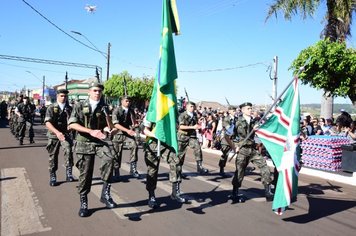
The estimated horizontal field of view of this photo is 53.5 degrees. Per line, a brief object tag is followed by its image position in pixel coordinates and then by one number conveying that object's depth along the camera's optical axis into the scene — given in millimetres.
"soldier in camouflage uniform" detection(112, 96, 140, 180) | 8672
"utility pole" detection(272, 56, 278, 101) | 19219
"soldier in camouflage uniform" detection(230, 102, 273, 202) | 6723
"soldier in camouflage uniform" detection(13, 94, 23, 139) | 15195
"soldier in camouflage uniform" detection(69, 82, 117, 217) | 5691
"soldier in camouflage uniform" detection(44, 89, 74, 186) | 7751
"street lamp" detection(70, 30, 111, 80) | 30953
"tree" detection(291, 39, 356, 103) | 12727
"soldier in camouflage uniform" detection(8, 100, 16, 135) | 20383
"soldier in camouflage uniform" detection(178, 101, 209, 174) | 8922
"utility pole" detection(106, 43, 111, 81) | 30920
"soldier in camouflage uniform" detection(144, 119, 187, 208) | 6246
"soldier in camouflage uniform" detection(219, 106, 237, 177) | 6703
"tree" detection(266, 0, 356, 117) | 16047
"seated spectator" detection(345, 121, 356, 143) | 11005
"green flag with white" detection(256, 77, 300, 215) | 5730
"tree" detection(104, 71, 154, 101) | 52203
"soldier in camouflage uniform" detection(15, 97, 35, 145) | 15109
